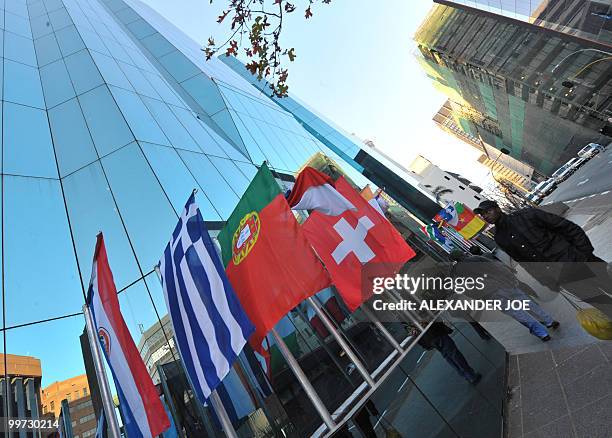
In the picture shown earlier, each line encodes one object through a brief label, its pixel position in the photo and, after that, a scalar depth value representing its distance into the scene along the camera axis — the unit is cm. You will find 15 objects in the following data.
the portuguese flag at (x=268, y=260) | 411
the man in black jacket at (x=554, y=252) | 389
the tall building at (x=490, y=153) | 8906
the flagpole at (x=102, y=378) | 321
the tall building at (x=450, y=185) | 4234
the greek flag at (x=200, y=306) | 359
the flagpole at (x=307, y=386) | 362
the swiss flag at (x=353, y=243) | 529
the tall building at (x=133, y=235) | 446
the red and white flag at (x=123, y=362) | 330
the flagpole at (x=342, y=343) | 432
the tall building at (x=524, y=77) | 3275
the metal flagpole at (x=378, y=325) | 518
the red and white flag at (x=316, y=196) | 599
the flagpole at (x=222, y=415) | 358
